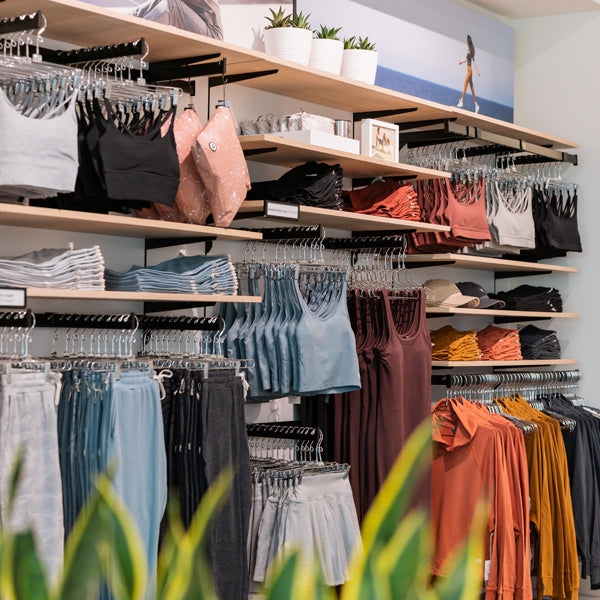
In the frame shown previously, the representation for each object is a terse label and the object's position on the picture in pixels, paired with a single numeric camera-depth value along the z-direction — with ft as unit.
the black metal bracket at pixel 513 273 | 19.56
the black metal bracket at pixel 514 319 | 19.34
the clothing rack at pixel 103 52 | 10.05
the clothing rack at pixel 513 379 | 16.26
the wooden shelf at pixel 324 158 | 12.37
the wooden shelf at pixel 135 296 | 9.20
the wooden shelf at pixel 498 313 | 15.78
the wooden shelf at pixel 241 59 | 10.15
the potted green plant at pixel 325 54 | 13.61
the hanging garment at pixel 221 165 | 10.91
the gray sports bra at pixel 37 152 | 8.79
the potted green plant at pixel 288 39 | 13.12
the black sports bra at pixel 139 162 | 9.75
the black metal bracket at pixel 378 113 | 15.43
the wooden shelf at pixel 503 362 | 15.87
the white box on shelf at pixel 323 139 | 12.71
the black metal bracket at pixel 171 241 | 11.86
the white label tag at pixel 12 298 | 8.79
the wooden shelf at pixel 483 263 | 15.94
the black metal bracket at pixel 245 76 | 12.95
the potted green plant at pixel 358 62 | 14.14
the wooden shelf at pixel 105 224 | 9.39
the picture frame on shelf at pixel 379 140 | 14.12
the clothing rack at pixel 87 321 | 10.57
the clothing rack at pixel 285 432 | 12.71
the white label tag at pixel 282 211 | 11.98
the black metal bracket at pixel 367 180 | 15.26
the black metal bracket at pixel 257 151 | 12.92
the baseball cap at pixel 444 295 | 15.89
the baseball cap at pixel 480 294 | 17.01
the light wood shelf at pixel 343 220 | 12.51
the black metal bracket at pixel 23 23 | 9.12
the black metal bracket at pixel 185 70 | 11.56
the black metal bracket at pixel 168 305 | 11.96
